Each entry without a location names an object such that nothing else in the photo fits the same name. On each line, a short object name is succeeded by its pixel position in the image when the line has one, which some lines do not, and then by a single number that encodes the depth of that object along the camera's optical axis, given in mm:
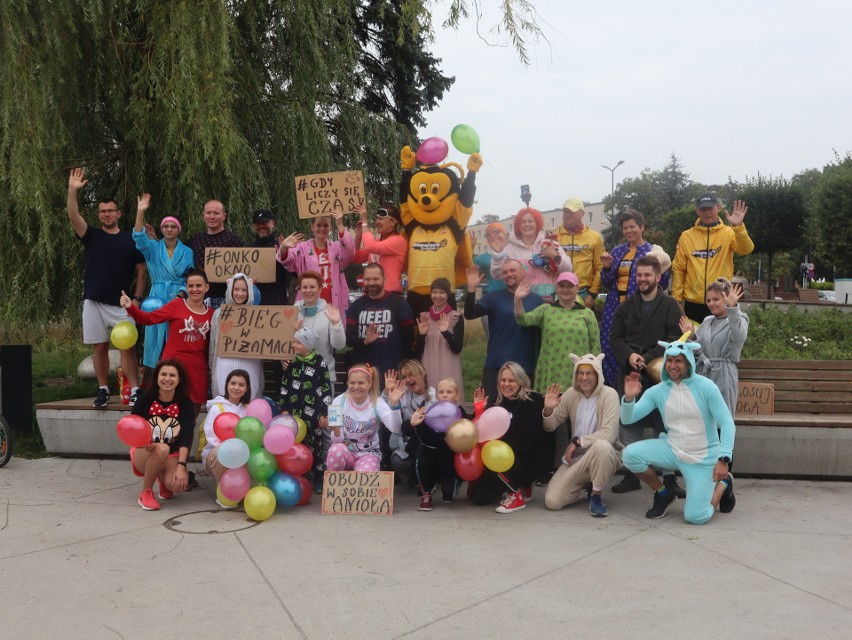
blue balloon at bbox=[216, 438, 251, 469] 5305
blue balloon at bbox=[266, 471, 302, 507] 5500
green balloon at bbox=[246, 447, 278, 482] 5461
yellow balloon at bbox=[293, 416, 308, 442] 5692
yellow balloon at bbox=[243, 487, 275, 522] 5270
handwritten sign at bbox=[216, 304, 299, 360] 6059
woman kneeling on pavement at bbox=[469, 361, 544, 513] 5656
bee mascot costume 6791
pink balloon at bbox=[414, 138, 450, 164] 7039
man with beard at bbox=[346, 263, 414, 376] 6281
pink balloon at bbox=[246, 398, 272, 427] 5645
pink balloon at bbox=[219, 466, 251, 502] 5426
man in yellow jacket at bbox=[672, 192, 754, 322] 6535
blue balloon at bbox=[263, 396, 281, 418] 5917
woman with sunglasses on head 6844
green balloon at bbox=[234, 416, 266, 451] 5434
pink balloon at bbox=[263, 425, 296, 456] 5387
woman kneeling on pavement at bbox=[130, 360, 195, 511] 5684
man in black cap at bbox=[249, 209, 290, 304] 6812
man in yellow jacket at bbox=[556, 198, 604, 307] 6945
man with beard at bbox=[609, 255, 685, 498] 5891
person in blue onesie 5281
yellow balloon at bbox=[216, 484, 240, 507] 5557
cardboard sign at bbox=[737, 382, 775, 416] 6867
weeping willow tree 6984
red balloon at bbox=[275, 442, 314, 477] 5547
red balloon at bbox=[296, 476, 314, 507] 5652
